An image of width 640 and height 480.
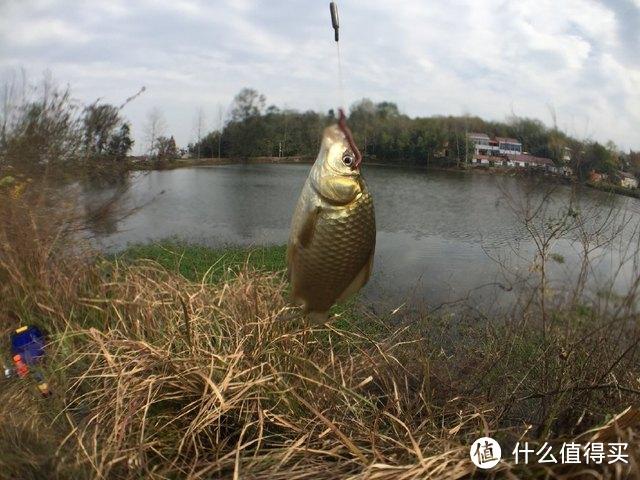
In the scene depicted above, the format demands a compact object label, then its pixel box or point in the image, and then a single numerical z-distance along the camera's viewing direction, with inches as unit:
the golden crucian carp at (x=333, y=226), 8.9
